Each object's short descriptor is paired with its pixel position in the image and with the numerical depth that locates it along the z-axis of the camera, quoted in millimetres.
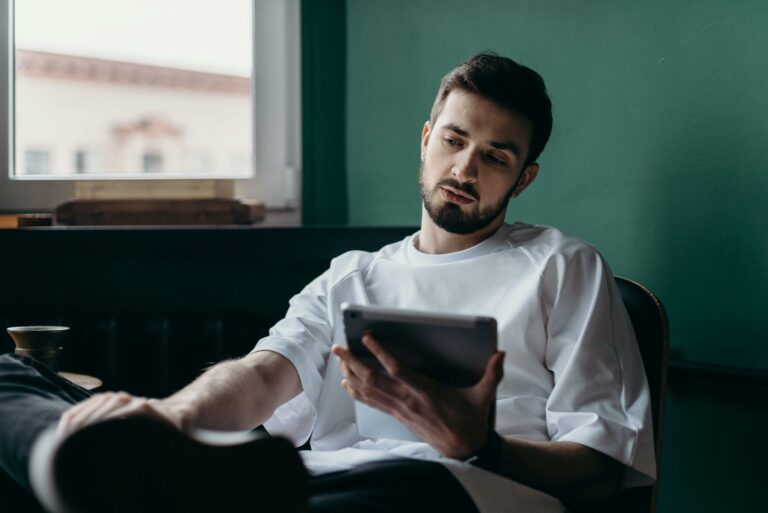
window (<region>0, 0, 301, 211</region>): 2314
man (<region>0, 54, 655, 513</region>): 923
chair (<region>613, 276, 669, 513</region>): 1260
